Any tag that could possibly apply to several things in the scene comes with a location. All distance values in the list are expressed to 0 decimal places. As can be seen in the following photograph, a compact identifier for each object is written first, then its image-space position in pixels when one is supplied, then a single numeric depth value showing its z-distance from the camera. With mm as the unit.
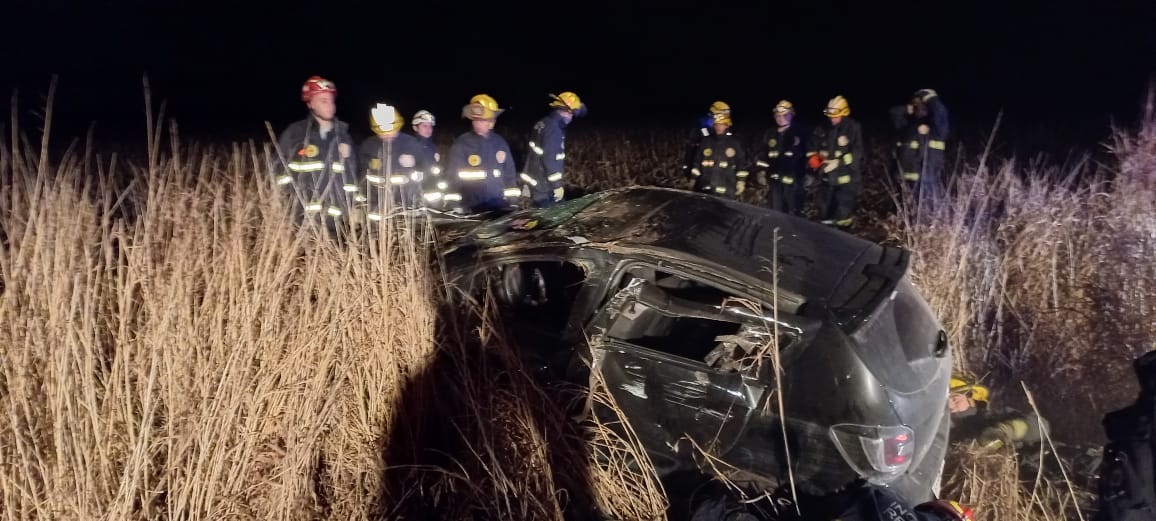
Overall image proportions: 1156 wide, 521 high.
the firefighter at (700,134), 7016
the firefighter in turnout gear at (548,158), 5742
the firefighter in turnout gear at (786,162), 6953
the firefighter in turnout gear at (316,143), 4578
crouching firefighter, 3645
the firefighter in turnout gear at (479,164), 5219
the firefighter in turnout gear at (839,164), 6496
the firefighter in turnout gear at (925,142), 6328
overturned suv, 2654
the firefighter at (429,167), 5191
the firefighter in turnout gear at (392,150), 4871
